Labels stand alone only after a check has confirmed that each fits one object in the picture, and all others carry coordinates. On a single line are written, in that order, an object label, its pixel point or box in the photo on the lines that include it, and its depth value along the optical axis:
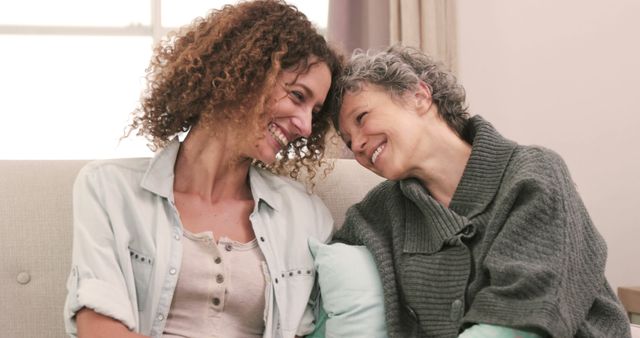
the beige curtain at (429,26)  2.86
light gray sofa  1.74
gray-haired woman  1.40
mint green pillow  1.63
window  3.11
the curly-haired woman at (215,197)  1.58
